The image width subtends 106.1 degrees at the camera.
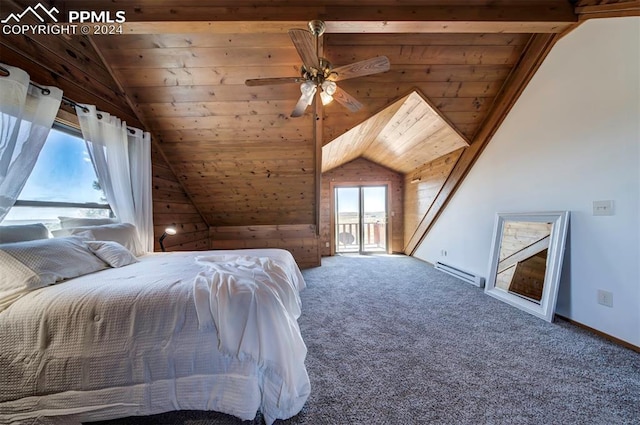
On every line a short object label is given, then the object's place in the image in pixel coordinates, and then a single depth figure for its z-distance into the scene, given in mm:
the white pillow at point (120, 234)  1961
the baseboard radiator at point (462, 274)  3305
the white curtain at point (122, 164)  2176
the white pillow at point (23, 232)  1467
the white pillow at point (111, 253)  1746
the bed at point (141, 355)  1130
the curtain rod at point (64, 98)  1529
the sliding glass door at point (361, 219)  6254
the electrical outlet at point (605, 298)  1934
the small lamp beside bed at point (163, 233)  2622
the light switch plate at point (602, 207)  1948
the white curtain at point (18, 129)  1506
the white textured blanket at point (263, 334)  1149
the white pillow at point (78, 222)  1951
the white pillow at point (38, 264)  1224
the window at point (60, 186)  1832
